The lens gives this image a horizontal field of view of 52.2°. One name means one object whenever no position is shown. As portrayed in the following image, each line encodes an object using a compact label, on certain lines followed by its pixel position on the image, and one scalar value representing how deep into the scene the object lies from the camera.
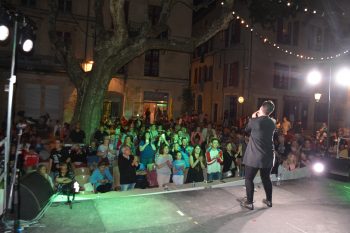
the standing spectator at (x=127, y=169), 8.27
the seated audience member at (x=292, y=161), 9.24
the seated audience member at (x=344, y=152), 11.06
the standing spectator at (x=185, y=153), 9.15
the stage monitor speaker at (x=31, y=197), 5.01
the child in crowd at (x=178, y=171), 8.81
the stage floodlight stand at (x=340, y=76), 13.22
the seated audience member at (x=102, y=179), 7.95
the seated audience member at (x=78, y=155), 9.66
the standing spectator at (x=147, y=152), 9.91
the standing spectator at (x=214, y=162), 8.99
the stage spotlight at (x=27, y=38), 6.16
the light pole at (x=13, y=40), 5.05
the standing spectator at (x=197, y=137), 12.76
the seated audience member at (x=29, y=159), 8.74
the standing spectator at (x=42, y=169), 6.79
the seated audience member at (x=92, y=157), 9.20
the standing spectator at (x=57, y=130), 15.53
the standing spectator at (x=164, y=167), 8.79
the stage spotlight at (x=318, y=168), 9.16
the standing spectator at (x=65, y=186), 6.21
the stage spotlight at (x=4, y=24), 5.66
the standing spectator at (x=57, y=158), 8.85
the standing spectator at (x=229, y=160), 9.93
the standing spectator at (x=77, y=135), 12.60
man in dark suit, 5.65
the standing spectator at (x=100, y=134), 12.76
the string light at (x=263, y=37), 24.34
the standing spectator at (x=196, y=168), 8.86
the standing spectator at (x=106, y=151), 10.10
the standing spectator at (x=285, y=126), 19.53
